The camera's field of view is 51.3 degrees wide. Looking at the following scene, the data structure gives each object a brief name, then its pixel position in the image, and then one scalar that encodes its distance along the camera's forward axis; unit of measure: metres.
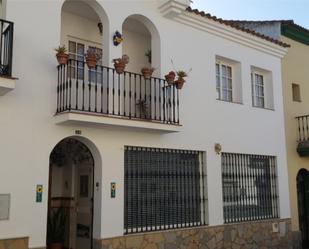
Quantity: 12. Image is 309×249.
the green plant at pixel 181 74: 7.74
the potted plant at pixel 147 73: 7.33
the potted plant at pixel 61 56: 6.23
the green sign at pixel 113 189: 6.89
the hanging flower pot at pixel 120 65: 6.80
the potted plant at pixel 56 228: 7.22
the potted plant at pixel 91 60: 6.44
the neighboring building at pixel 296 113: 10.50
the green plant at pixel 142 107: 7.74
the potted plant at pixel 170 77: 7.61
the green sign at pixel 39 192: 6.06
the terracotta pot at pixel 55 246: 7.05
